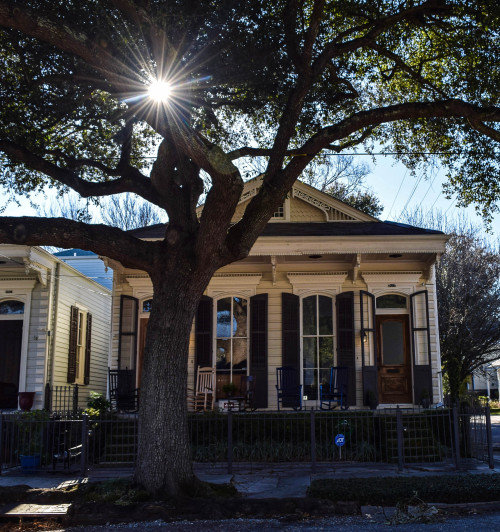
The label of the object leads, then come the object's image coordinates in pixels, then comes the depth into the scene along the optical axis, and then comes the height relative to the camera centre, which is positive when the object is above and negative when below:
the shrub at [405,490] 8.06 -1.28
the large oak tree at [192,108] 8.27 +5.02
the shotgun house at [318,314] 14.08 +1.85
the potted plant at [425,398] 13.43 -0.11
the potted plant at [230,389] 13.94 +0.08
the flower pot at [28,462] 11.07 -1.24
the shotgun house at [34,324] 15.20 +1.74
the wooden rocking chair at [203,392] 13.64 +0.01
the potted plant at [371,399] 13.52 -0.13
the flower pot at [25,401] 14.56 -0.21
